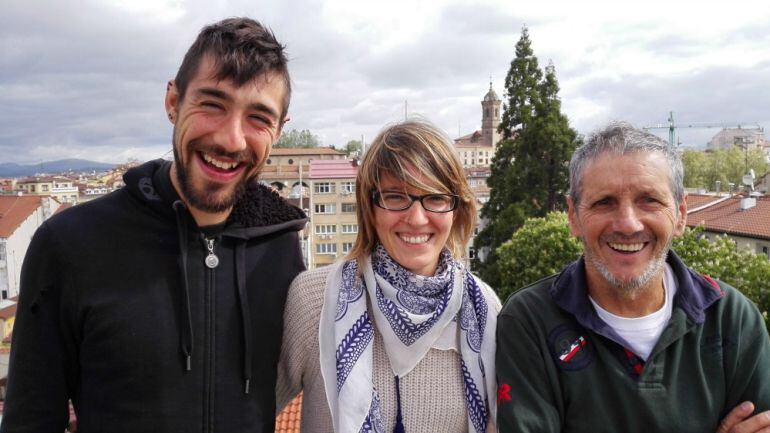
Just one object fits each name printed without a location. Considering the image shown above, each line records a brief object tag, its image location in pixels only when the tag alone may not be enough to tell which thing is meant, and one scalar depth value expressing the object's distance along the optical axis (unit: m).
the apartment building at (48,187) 81.31
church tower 126.81
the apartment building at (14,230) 39.16
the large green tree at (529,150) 23.56
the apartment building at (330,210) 46.03
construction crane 83.49
